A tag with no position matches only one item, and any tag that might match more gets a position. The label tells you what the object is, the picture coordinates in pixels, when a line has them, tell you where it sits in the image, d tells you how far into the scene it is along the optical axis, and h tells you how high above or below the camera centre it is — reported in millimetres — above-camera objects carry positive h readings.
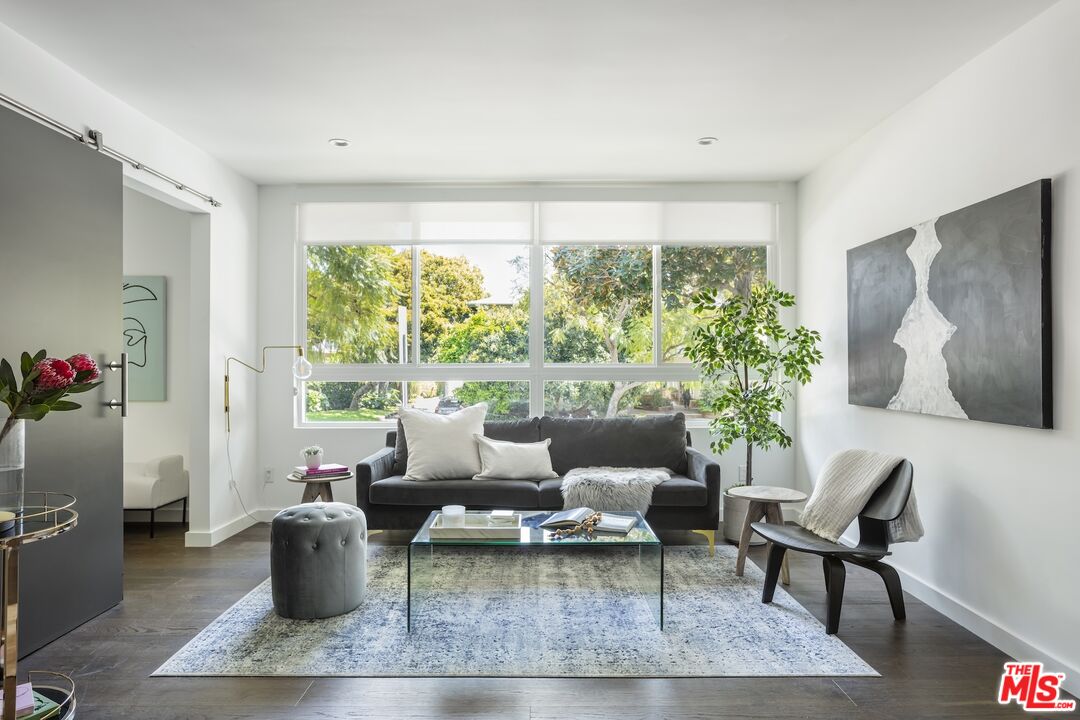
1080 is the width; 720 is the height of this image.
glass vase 2146 -315
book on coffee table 3307 -766
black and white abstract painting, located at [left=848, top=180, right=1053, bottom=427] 2746 +226
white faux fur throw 4207 -772
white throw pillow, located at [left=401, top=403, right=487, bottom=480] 4547 -526
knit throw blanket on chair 3197 -639
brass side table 2021 -636
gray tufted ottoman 3174 -906
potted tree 4582 +27
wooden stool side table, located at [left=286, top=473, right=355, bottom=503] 4414 -793
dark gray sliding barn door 2803 +197
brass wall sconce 4758 -12
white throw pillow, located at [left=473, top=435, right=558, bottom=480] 4586 -641
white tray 3209 -777
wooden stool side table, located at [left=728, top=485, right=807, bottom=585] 3883 -825
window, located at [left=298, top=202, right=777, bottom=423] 5445 +393
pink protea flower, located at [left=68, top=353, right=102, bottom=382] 2285 +8
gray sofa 4285 -805
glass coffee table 3115 -815
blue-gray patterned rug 2730 -1181
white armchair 4762 -814
